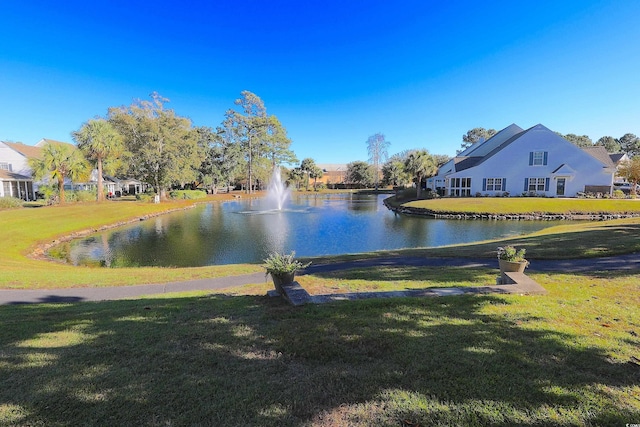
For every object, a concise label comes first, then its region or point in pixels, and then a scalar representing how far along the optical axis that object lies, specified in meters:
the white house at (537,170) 36.66
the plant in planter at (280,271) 5.62
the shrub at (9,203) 24.76
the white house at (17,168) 34.22
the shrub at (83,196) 31.99
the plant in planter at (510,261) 6.16
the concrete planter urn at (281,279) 5.62
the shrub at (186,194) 44.51
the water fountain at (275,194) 40.68
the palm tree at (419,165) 43.92
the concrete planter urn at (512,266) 6.15
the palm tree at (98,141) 32.59
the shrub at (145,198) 38.88
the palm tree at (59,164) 28.02
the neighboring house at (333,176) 112.55
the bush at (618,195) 34.26
